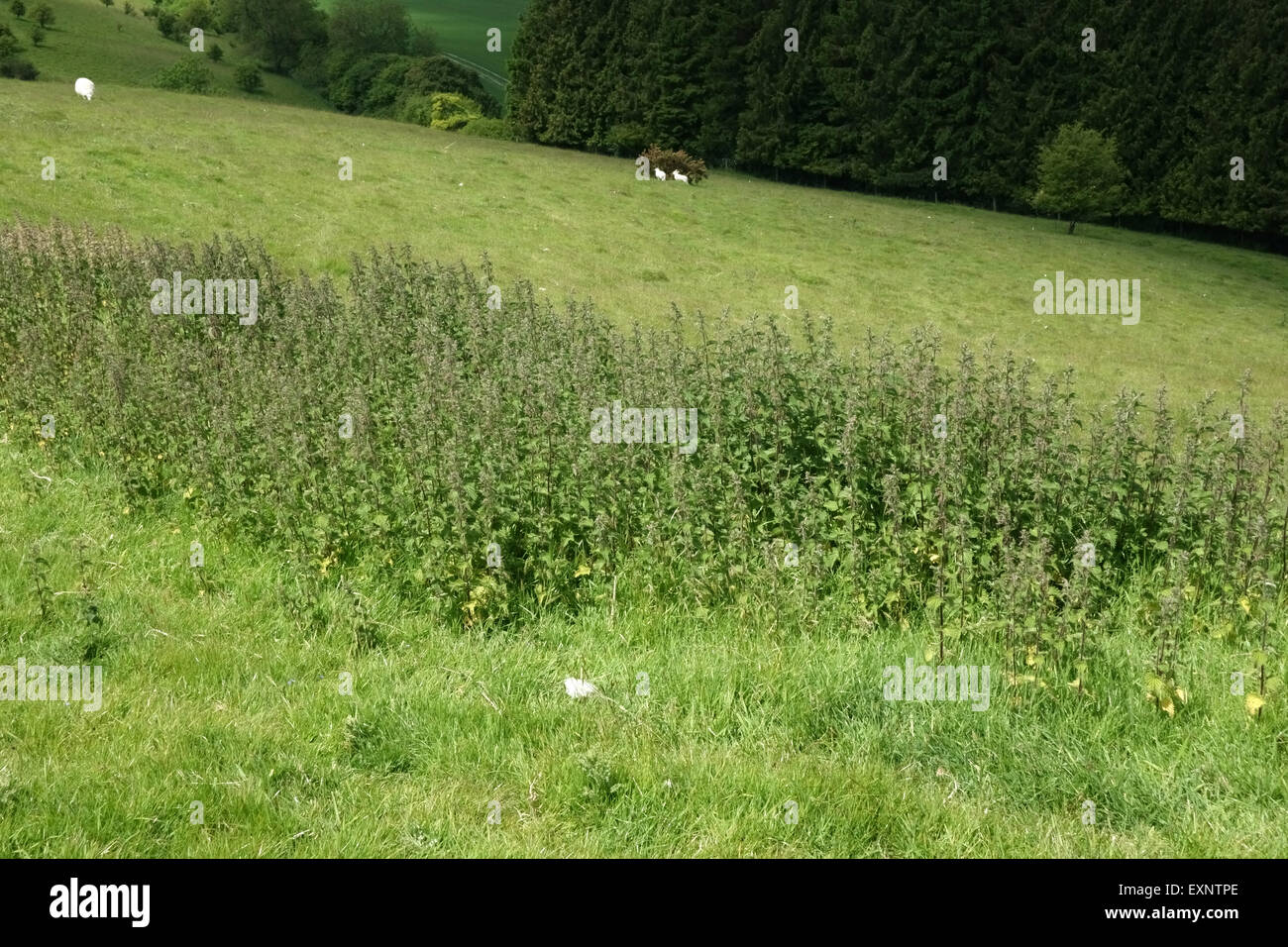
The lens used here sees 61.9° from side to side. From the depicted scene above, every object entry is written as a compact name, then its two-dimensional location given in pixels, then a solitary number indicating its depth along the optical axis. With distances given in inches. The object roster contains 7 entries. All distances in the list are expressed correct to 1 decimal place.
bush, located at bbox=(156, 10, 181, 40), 3585.1
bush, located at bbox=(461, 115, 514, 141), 2697.8
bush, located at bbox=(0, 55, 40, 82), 2316.7
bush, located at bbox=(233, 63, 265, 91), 3432.6
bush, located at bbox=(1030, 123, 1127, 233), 1749.5
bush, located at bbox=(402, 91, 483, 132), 3169.3
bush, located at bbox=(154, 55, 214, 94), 2921.3
